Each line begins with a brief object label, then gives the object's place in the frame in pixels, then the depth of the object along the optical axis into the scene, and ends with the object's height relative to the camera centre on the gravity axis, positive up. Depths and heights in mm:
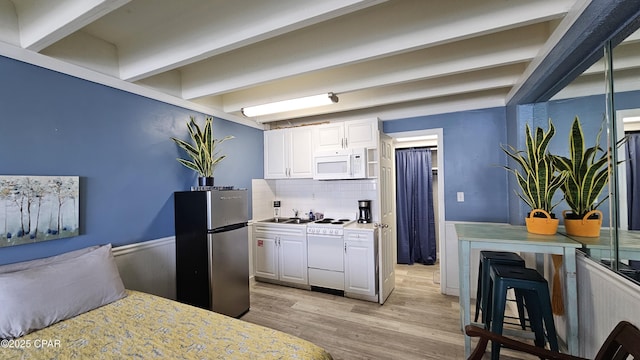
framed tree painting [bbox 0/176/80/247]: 1697 -156
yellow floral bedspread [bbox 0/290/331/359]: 1278 -854
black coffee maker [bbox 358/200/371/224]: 3555 -419
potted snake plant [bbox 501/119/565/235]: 1872 -17
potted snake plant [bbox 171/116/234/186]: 2775 +356
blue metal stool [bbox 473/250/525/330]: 2102 -760
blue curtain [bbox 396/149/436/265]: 4602 -523
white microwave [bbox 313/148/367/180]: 3299 +248
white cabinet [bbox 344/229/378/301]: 3092 -1017
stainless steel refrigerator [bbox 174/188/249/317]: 2502 -679
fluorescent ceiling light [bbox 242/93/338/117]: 2883 +947
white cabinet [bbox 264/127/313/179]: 3758 +465
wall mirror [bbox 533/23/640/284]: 1312 +224
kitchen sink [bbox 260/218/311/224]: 3910 -593
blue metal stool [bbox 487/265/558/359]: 1653 -827
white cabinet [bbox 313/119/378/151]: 3330 +655
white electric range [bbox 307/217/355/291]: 3289 -953
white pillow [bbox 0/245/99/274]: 1619 -512
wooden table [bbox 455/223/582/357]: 1638 -470
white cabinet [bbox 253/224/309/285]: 3512 -997
